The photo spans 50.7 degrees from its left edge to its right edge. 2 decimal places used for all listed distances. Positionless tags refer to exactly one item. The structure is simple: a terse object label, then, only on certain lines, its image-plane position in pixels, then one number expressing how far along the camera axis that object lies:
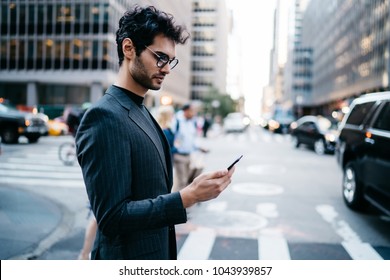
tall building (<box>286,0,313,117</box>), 101.25
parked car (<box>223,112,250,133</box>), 36.66
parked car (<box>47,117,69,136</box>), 21.03
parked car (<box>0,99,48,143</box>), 13.59
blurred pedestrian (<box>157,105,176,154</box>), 6.84
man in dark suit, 1.51
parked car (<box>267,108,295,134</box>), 37.97
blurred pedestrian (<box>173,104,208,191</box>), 7.34
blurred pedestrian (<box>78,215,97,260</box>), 4.27
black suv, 5.47
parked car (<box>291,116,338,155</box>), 17.75
